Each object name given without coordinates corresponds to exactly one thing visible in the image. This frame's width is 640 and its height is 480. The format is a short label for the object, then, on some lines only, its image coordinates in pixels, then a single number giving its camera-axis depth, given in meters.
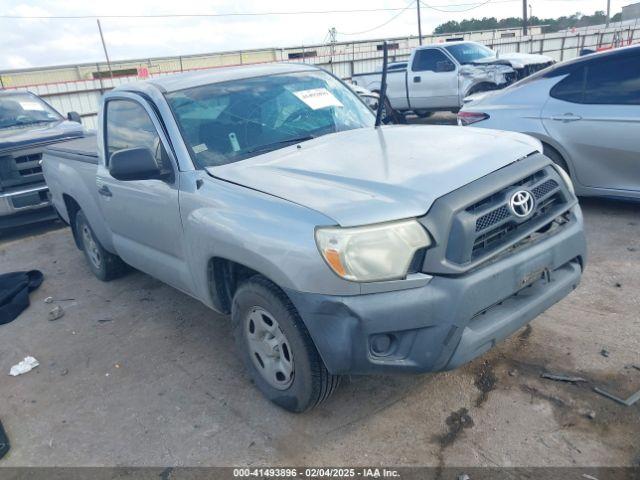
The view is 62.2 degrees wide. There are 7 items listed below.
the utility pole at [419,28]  39.91
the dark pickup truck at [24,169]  7.13
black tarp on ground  4.80
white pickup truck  11.29
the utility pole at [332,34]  53.75
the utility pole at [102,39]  38.25
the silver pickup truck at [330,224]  2.37
